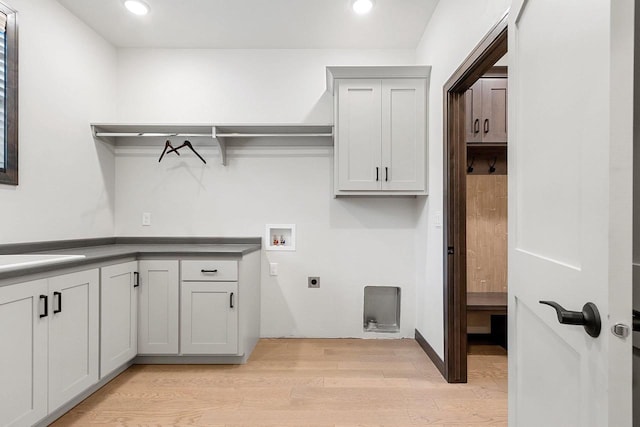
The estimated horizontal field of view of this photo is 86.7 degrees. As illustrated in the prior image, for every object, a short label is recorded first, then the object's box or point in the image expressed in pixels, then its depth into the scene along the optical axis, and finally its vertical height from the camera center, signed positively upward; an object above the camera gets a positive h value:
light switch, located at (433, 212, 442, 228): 2.37 -0.03
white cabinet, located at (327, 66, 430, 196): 2.64 +0.65
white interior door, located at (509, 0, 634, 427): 0.61 +0.02
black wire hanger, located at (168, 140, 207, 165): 2.82 +0.55
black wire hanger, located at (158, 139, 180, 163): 2.83 +0.57
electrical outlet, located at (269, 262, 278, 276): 3.01 -0.48
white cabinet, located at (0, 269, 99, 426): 1.47 -0.64
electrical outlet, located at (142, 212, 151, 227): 2.99 -0.05
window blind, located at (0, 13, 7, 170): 1.95 +0.72
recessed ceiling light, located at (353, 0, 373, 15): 2.34 +1.47
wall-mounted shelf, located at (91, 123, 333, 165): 2.70 +0.70
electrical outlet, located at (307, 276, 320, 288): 3.01 -0.60
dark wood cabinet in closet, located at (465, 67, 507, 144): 2.63 +0.82
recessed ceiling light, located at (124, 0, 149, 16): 2.36 +1.47
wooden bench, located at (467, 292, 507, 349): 2.54 -0.69
